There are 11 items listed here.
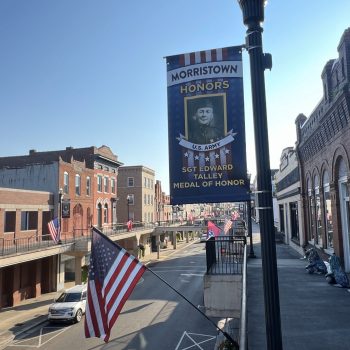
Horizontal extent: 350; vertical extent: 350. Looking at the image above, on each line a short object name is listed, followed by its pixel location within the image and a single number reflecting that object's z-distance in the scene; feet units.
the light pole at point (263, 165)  12.42
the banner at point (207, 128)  17.79
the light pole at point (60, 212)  113.48
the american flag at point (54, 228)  87.40
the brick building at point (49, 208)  92.73
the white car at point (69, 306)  71.61
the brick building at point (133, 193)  212.02
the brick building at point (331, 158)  47.26
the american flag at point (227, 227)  88.27
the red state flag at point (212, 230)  72.33
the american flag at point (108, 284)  22.79
